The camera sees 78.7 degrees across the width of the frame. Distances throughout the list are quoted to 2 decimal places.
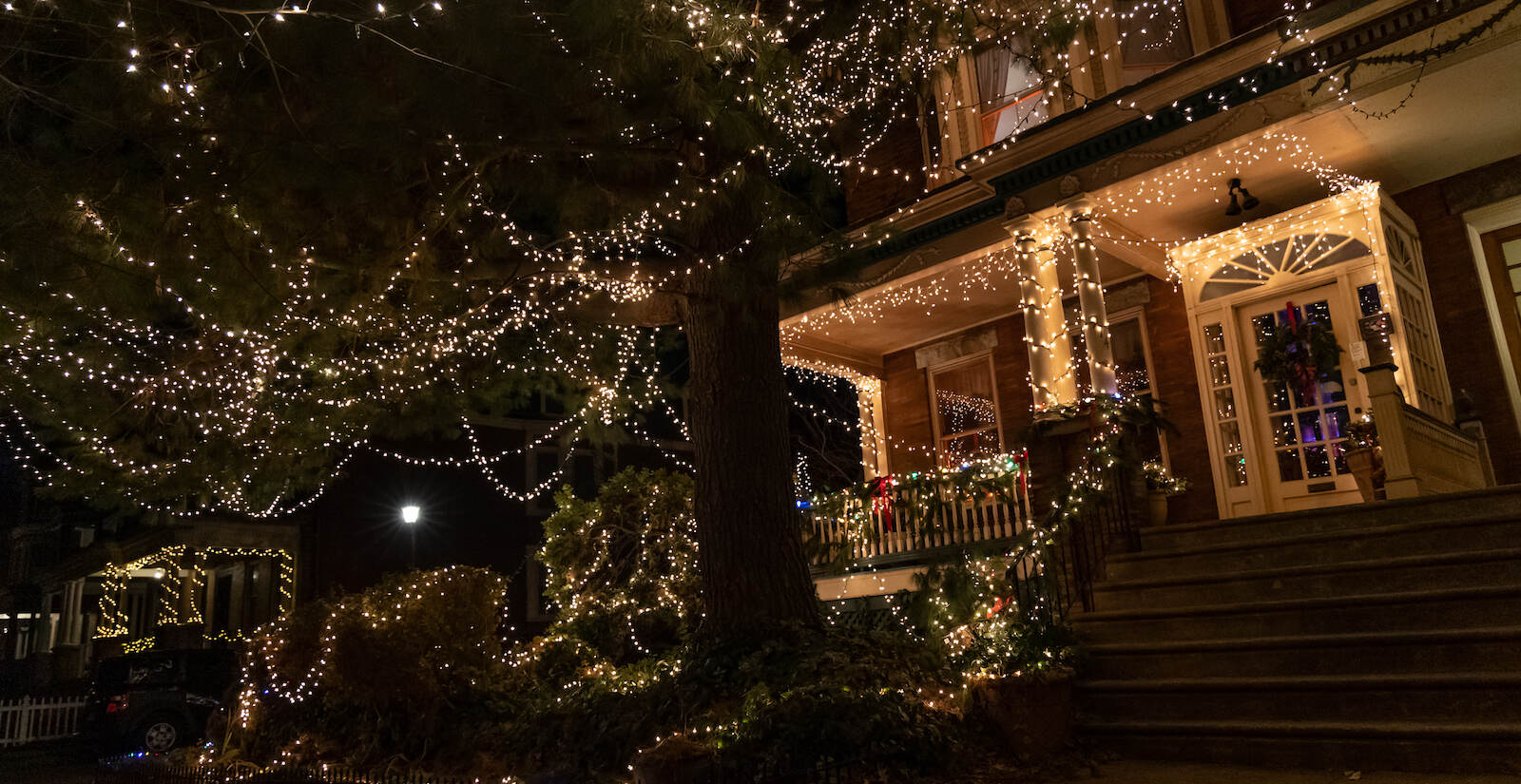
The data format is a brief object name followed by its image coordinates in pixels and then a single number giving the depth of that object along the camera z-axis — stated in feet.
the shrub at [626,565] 35.58
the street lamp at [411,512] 61.21
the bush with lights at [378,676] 30.27
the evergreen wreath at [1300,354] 31.55
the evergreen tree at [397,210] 20.48
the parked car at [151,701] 42.60
